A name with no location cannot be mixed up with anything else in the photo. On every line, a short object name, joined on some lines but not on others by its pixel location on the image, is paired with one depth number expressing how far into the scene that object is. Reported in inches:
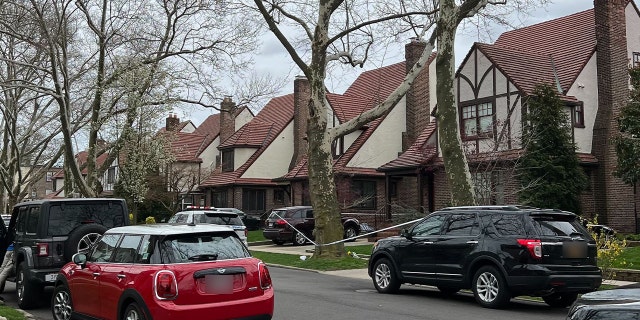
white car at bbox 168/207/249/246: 845.2
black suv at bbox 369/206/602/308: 459.2
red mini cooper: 321.4
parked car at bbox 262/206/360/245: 1184.2
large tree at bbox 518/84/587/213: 983.0
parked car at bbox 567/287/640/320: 193.3
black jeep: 472.7
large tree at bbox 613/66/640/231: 911.0
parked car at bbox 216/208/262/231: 1623.0
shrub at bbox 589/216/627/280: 524.1
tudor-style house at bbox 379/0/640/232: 1077.1
